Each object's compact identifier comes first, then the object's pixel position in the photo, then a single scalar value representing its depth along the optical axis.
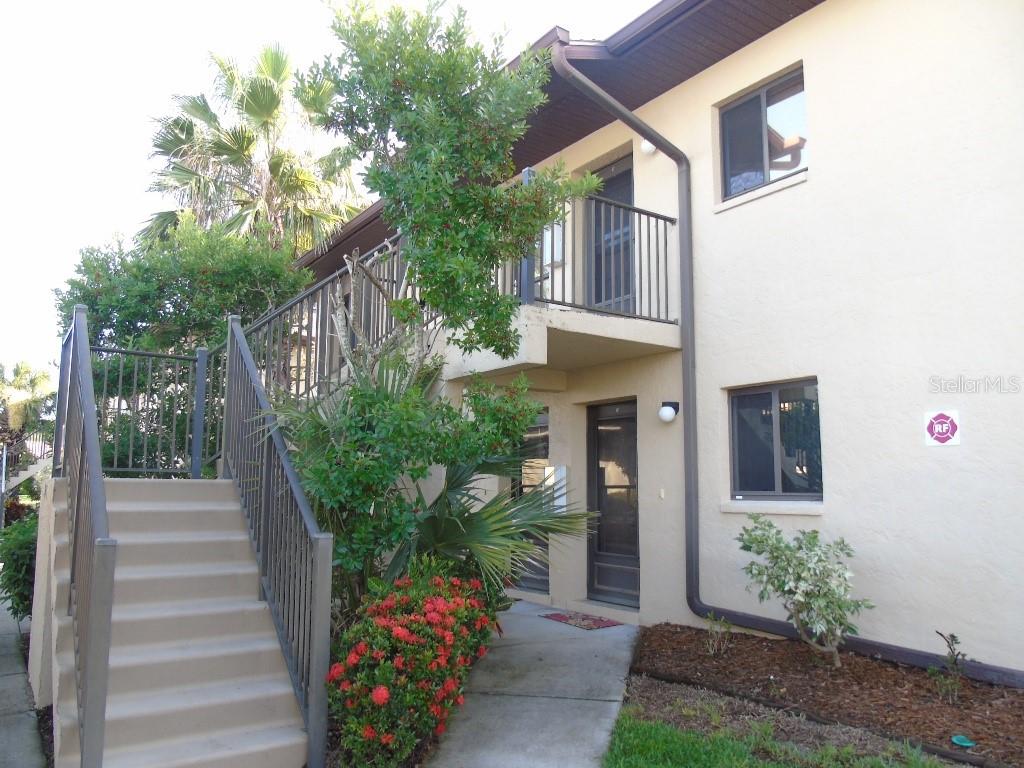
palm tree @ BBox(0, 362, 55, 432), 22.56
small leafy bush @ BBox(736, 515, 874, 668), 5.26
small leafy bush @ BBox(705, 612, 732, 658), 6.05
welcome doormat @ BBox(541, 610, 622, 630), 7.32
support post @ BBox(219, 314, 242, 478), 6.08
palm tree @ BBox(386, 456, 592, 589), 4.90
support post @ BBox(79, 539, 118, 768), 3.45
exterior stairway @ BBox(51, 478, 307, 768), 3.86
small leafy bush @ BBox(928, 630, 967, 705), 4.78
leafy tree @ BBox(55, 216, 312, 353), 9.98
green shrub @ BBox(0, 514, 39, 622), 6.65
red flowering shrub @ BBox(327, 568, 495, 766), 3.78
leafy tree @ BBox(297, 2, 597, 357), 4.85
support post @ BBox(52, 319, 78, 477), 5.68
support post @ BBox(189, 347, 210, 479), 6.74
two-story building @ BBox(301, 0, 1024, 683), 5.24
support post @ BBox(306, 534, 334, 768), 4.03
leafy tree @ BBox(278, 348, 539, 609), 4.50
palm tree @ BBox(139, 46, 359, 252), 13.77
